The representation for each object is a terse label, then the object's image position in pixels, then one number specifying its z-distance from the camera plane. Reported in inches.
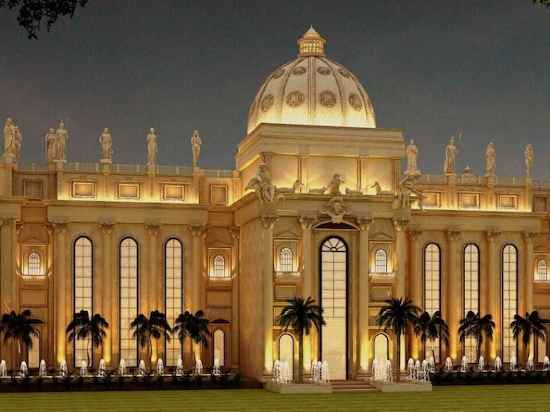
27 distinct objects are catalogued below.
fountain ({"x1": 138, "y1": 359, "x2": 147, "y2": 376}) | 2487.8
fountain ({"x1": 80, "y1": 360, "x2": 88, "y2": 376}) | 2476.6
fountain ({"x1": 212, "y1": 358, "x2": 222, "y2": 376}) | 2484.1
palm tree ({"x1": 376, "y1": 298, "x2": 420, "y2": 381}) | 2353.6
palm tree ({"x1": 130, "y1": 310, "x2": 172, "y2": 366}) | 2491.4
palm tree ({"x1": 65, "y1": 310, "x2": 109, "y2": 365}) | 2438.5
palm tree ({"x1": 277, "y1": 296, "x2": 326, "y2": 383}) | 2290.8
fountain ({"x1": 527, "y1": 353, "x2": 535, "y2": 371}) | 2668.1
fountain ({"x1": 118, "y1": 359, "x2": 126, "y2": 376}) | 2516.2
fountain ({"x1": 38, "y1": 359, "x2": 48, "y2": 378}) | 2454.5
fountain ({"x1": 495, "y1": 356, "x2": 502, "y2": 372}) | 2674.7
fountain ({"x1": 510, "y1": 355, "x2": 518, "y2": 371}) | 2684.5
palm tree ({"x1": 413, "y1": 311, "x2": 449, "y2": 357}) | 2544.3
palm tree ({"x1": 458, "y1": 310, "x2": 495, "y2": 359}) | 2652.6
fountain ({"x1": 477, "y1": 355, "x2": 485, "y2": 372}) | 2655.0
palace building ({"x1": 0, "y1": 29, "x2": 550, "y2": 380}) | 2434.8
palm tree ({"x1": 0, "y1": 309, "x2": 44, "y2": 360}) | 2393.0
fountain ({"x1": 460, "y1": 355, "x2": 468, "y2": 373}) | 2674.7
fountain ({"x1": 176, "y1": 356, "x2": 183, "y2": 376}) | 2522.6
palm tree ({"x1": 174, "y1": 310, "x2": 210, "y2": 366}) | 2491.4
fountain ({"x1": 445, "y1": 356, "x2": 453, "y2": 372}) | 2672.2
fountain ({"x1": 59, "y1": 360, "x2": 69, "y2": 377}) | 2432.3
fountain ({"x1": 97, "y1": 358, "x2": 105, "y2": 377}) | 2467.5
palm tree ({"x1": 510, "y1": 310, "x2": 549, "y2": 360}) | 2667.3
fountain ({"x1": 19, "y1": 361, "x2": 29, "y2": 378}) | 2336.4
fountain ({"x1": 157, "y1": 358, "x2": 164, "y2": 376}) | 2518.1
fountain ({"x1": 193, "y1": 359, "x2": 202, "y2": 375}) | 2512.3
